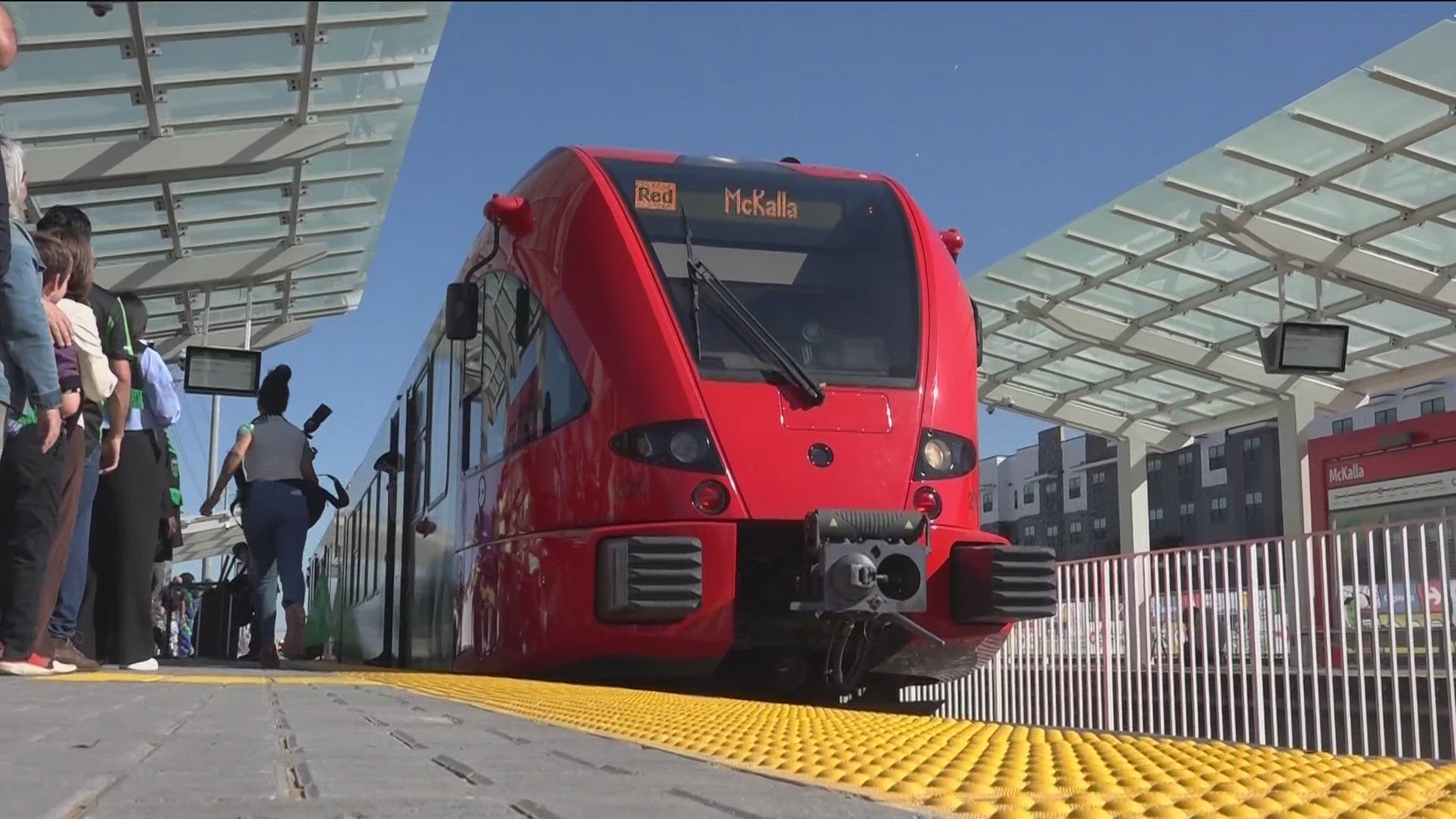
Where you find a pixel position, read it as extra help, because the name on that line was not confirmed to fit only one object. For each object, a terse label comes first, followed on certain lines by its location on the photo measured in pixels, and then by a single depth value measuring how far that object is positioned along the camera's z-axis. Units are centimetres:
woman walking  1001
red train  644
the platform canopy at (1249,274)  1285
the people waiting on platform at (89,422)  662
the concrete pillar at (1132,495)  2044
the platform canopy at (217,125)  1388
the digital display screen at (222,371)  2130
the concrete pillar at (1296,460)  1789
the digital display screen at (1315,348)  1570
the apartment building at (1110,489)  8150
